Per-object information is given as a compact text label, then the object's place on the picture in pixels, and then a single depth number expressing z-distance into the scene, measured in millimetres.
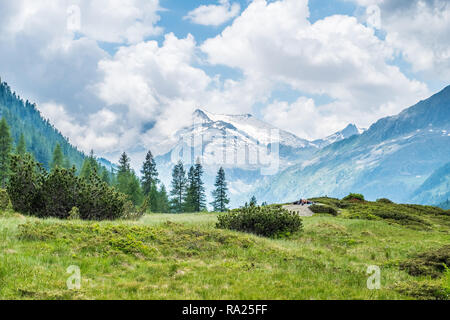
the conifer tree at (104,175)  89725
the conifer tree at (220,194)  81625
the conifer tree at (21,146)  78500
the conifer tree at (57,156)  88506
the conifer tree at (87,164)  82188
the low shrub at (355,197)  54562
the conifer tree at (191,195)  78506
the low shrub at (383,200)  52538
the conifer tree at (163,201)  83594
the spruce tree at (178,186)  85438
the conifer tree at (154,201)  76750
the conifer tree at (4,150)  64500
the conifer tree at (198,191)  79125
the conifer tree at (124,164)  87250
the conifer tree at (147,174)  86812
